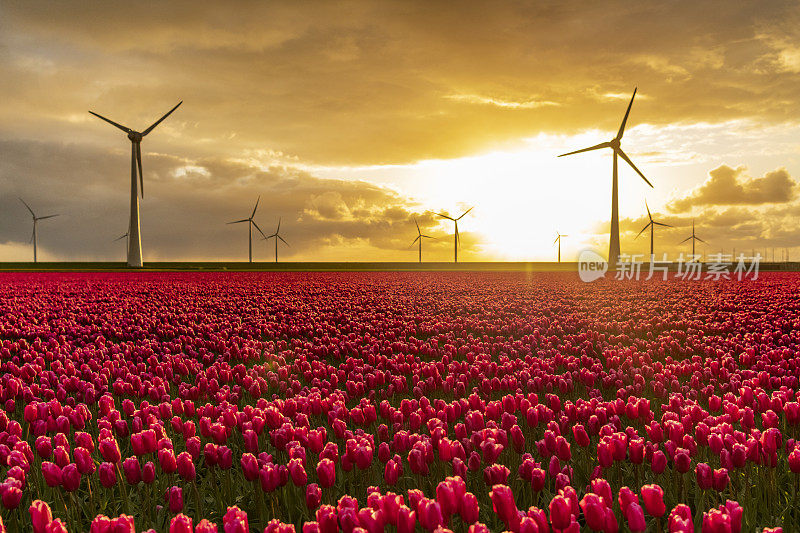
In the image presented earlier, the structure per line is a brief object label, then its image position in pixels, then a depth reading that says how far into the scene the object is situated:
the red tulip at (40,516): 3.65
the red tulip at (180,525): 3.47
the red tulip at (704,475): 4.89
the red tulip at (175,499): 4.61
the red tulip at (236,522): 3.50
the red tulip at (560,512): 3.61
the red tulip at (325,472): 4.75
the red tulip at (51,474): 4.93
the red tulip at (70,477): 5.02
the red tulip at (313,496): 4.53
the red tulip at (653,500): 3.96
